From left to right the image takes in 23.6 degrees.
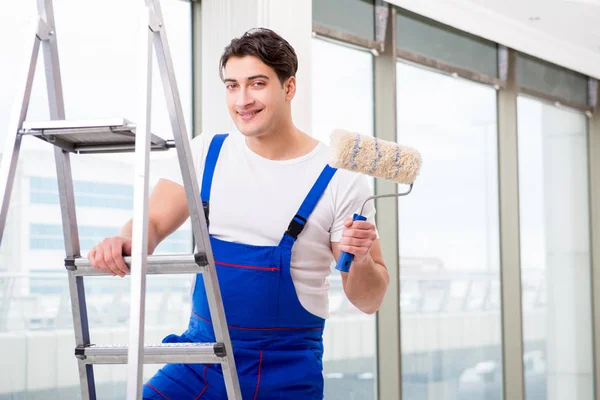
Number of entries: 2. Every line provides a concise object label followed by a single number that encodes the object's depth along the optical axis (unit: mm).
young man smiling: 2898
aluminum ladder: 2444
